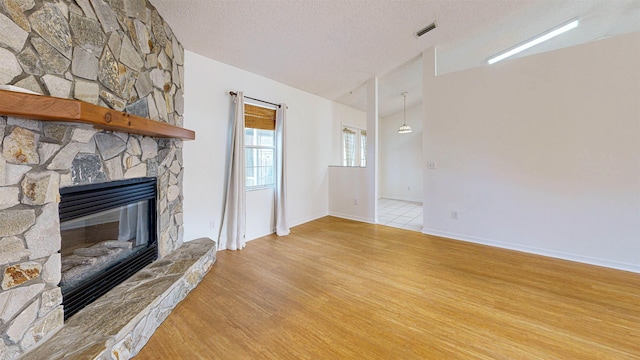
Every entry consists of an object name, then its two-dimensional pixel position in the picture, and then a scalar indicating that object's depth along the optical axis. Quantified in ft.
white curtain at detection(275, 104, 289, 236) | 12.92
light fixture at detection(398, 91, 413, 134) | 19.61
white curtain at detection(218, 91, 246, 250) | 10.73
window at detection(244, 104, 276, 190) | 12.00
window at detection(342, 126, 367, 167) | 20.47
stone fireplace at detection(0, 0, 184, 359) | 3.91
